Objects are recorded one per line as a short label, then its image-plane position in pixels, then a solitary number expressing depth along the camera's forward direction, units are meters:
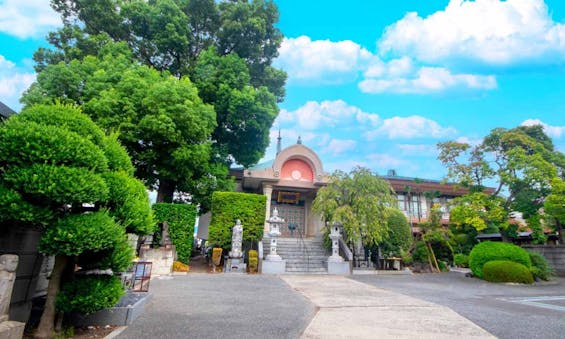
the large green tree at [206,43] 15.36
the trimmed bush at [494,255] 11.76
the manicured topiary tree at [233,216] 13.52
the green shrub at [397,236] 15.15
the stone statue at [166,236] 12.01
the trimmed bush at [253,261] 12.49
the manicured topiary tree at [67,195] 3.25
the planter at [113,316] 4.35
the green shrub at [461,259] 16.88
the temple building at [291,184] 17.38
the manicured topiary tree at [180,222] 12.70
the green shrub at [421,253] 15.52
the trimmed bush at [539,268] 11.73
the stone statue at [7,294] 3.12
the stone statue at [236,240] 12.77
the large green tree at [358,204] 13.51
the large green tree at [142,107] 11.60
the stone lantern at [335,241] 13.29
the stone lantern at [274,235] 12.71
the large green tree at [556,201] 12.38
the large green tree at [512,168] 13.09
